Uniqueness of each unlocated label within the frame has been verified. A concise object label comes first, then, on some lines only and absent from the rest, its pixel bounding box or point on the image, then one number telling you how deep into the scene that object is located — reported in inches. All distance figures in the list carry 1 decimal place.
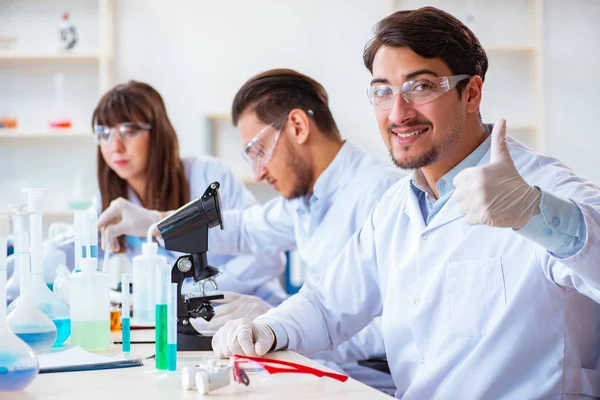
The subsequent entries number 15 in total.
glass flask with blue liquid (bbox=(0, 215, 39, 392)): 53.7
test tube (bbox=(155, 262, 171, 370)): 59.4
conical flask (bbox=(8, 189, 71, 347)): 63.4
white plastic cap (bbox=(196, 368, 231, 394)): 54.3
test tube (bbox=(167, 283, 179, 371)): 58.8
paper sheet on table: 59.7
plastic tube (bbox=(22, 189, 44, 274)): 63.3
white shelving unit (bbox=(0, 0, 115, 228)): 148.6
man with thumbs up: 56.2
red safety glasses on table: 56.0
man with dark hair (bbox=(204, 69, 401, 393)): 85.6
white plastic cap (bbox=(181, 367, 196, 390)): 55.3
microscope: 66.0
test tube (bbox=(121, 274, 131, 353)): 63.5
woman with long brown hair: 100.6
